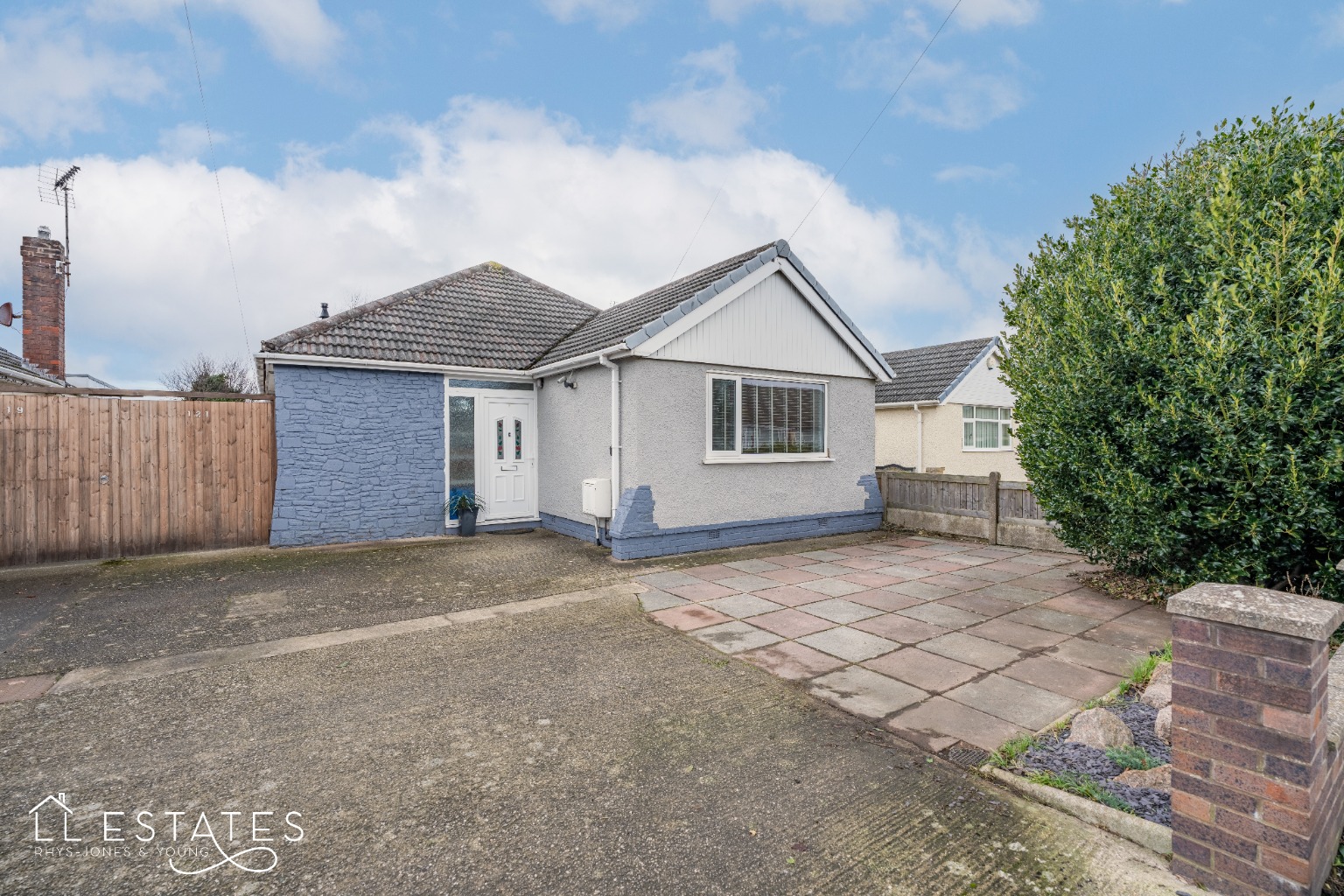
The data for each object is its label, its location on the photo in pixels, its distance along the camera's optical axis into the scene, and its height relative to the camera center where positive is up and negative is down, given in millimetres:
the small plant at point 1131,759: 2857 -1536
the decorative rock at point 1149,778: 2652 -1525
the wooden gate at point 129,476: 7617 -275
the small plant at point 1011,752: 2961 -1576
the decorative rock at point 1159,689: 3475 -1491
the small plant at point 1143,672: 3882 -1543
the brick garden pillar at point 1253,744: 1941 -1042
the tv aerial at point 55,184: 16453 +7640
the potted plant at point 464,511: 9750 -974
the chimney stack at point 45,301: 13945 +3701
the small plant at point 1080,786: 2566 -1563
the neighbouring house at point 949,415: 16797 +924
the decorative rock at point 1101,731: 3059 -1512
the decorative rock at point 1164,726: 3066 -1481
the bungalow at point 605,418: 8547 +517
